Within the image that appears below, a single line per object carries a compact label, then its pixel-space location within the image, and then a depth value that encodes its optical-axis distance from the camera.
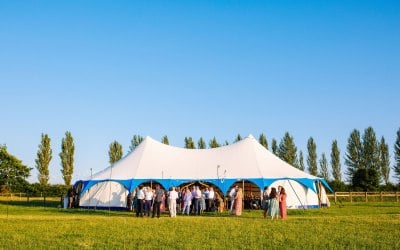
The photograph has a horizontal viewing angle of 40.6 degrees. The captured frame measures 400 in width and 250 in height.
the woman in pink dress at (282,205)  20.13
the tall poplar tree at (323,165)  65.59
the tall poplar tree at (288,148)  64.56
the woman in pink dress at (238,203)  23.22
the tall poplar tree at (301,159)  65.90
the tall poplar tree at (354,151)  61.06
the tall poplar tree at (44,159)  58.17
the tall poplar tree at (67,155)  58.78
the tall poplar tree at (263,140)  64.50
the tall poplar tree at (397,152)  59.44
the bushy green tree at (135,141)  67.44
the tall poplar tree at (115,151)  64.34
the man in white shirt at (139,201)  22.30
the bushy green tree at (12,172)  40.97
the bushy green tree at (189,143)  65.31
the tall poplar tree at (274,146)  65.66
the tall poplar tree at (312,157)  65.26
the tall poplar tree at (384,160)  62.34
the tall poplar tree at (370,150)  60.09
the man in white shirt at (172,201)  22.80
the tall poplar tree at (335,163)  64.62
